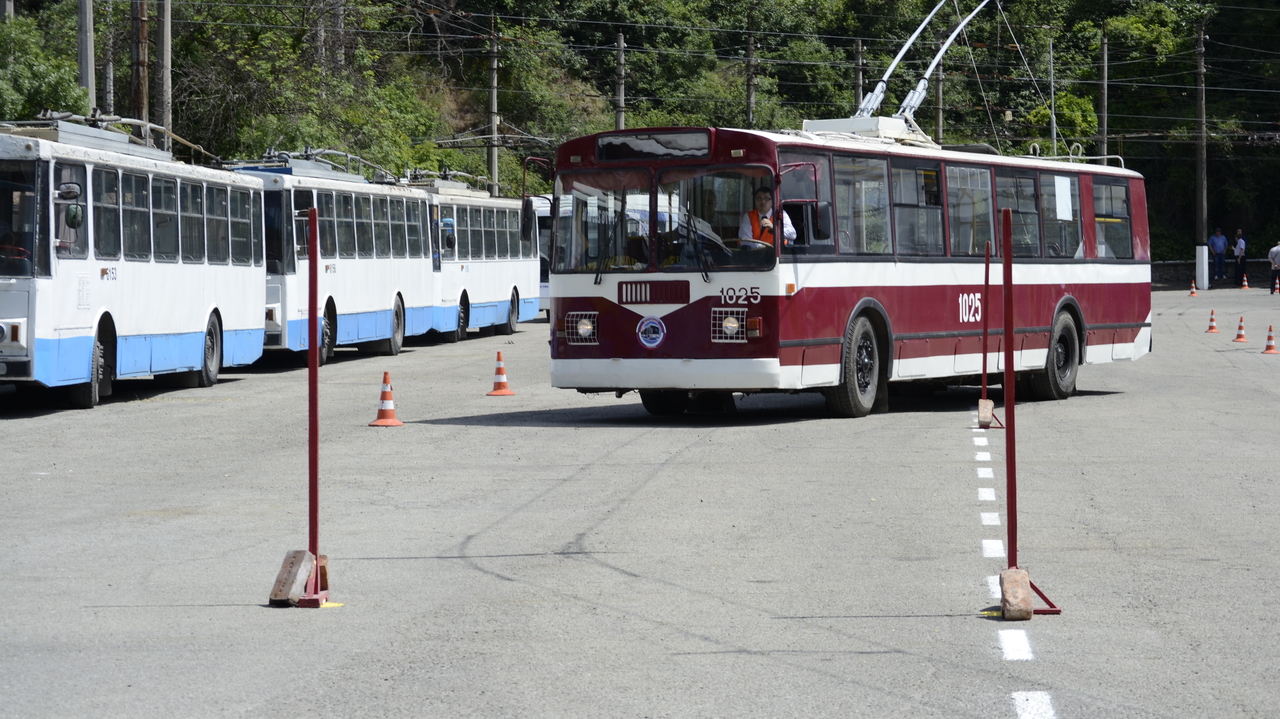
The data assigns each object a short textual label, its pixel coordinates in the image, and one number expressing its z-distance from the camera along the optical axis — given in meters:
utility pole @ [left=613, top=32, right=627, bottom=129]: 54.69
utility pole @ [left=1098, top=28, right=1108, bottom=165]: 66.16
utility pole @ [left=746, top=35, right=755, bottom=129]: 64.44
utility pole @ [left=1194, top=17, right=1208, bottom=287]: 64.44
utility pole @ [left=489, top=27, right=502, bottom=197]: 54.69
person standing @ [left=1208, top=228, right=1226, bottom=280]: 65.31
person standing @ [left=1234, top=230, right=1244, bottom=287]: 65.94
